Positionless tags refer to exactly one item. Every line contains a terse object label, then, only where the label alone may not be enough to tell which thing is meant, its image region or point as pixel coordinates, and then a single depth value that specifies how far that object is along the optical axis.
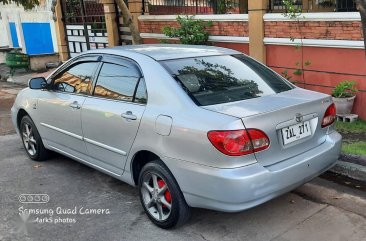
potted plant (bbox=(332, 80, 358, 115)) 6.07
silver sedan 3.00
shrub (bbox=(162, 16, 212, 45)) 8.18
